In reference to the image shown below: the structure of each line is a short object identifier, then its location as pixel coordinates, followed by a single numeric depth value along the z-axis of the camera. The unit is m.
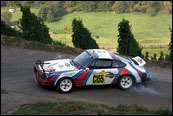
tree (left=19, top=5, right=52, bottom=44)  21.31
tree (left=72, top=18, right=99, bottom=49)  22.91
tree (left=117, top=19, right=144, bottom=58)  21.97
